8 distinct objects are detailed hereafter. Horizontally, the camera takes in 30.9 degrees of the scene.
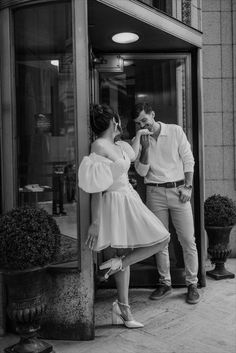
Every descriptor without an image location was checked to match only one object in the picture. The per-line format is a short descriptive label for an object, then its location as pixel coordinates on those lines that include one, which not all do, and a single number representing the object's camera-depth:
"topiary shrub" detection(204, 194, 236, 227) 5.21
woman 3.42
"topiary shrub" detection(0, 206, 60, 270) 3.03
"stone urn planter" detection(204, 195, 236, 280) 5.22
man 4.52
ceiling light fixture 4.42
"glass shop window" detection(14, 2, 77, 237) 3.69
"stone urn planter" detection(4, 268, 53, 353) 3.14
